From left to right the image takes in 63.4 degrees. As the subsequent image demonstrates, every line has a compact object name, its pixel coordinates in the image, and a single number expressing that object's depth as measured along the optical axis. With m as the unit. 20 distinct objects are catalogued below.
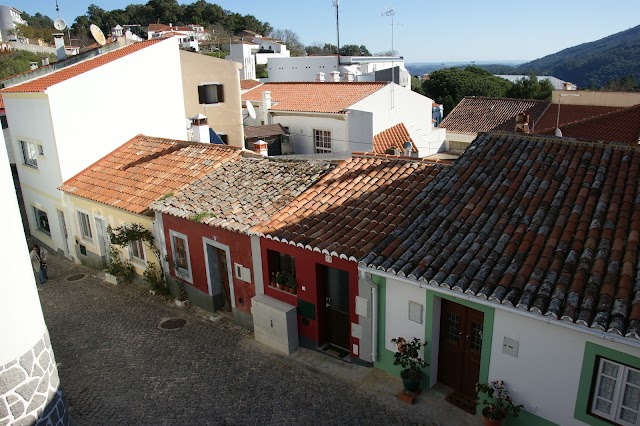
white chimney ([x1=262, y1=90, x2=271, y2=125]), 29.48
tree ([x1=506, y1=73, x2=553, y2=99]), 57.46
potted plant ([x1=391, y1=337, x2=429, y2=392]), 10.72
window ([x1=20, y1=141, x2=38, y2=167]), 20.62
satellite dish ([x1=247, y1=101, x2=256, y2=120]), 27.32
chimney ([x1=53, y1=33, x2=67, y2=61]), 24.82
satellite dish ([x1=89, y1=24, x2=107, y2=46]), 23.10
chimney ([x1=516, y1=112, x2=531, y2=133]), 14.73
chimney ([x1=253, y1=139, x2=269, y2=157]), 19.89
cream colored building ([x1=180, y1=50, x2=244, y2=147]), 25.20
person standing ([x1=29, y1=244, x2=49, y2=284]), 18.22
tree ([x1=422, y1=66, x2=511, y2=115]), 59.78
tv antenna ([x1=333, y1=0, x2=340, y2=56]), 55.22
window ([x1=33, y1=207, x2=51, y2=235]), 22.06
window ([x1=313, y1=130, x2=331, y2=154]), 27.73
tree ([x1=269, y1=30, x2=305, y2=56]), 105.44
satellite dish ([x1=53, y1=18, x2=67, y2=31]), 24.11
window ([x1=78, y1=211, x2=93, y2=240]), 19.12
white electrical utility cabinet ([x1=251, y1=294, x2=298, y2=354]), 12.78
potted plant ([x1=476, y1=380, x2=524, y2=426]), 9.29
